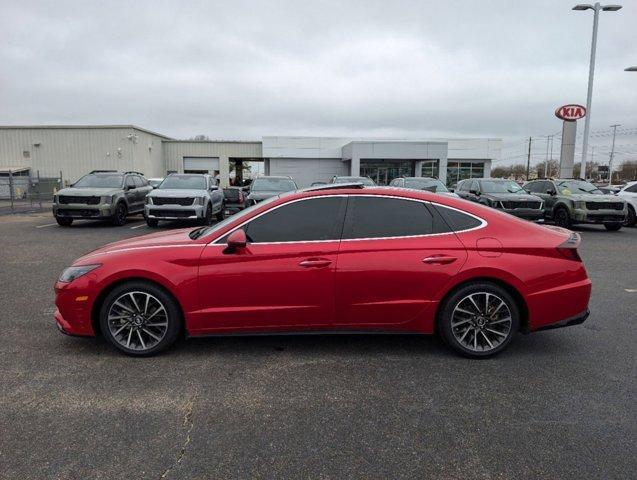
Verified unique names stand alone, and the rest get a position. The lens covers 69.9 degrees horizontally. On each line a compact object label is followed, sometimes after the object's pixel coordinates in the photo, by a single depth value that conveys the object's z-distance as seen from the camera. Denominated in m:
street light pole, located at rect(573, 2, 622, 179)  20.86
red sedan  3.96
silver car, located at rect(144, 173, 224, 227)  13.72
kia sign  25.30
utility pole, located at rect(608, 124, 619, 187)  70.79
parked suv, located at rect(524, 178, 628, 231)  14.28
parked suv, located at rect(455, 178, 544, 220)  14.47
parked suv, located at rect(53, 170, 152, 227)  14.23
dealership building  35.88
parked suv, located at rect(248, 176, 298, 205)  14.25
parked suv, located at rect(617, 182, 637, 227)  16.02
